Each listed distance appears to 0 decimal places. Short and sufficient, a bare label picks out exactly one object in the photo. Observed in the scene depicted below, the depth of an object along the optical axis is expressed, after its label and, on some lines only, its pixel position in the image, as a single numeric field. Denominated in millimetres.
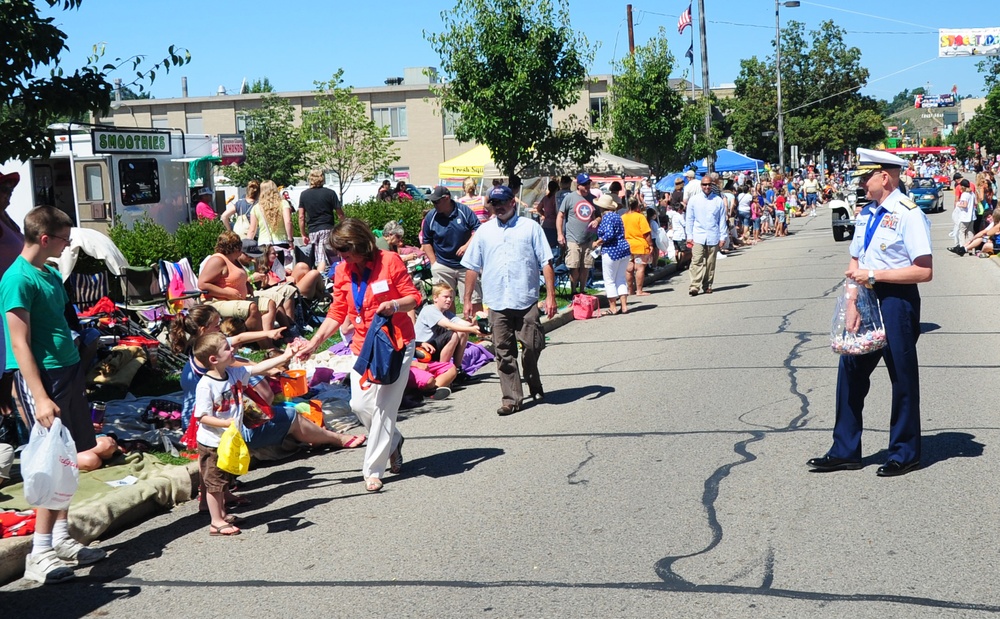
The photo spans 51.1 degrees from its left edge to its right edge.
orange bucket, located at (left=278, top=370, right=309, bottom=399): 8859
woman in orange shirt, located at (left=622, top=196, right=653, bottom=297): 16500
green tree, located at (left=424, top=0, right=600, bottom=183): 19922
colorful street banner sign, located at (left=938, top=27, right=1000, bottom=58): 72312
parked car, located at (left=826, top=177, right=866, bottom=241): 29225
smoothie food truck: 23016
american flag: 36688
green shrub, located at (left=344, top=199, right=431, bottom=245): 21578
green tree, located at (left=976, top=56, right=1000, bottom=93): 55653
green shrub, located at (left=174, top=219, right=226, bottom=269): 15492
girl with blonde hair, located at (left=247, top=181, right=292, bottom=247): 14539
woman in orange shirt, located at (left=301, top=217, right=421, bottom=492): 6871
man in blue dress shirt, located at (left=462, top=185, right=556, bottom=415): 8938
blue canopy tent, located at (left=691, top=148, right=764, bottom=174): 41438
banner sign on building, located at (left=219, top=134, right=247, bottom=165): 31892
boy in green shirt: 5488
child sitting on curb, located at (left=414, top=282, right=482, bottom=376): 10469
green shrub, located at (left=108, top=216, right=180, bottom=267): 13992
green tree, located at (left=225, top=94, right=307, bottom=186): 47312
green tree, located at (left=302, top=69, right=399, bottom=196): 42094
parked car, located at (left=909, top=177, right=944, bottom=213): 41906
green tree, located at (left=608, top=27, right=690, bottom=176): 32938
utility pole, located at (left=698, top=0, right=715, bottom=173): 35844
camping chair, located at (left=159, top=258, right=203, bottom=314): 12367
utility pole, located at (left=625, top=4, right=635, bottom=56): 46469
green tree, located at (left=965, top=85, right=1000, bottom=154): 56188
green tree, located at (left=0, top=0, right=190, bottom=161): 7594
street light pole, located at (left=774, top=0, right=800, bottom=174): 61000
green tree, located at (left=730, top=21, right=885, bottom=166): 67688
